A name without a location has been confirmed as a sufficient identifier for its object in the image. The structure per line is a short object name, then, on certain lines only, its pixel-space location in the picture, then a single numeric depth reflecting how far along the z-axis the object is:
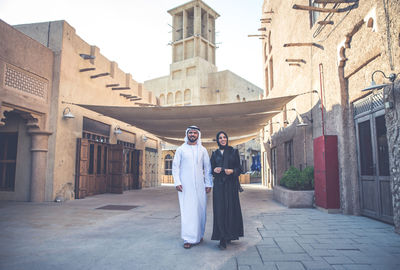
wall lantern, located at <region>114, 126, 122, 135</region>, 11.73
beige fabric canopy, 7.57
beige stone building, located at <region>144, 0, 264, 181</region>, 26.47
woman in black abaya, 3.51
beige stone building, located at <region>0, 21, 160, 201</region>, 7.22
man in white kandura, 3.61
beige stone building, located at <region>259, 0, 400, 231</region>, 4.33
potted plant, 6.68
